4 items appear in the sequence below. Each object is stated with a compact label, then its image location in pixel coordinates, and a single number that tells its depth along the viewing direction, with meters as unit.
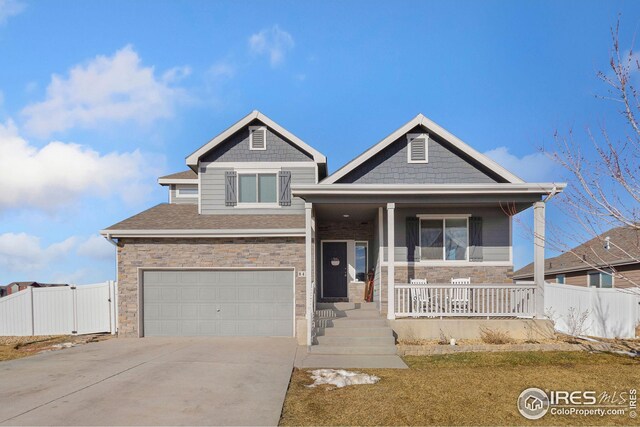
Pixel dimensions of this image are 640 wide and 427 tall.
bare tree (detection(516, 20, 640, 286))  7.71
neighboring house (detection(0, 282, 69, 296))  22.11
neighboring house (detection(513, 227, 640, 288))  18.66
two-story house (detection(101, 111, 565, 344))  12.78
